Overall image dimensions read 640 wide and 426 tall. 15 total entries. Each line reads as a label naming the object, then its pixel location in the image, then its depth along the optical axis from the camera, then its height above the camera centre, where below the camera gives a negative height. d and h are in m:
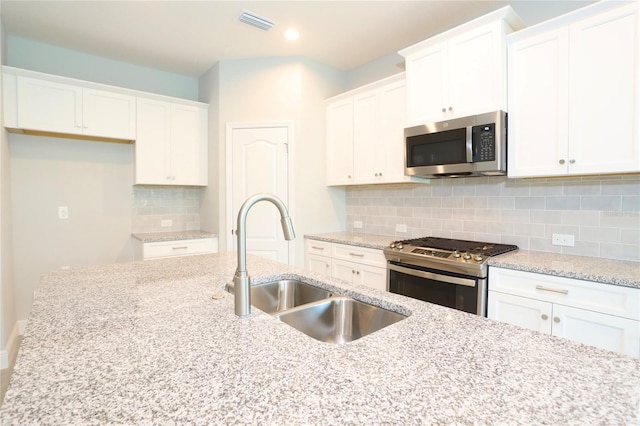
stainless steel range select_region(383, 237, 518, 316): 2.05 -0.46
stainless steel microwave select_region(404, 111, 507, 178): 2.21 +0.42
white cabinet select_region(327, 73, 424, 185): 2.97 +0.69
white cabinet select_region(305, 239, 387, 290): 2.80 -0.54
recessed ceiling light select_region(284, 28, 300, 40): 2.90 +1.53
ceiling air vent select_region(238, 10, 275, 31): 2.63 +1.51
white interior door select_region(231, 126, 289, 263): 3.46 +0.28
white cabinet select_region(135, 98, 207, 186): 3.37 +0.65
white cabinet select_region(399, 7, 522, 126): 2.21 +0.98
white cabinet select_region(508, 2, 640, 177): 1.76 +0.64
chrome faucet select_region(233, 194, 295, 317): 1.04 -0.18
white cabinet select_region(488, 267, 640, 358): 1.58 -0.56
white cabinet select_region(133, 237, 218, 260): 3.21 -0.44
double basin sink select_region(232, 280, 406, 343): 1.20 -0.43
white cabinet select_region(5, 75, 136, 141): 2.76 +0.87
